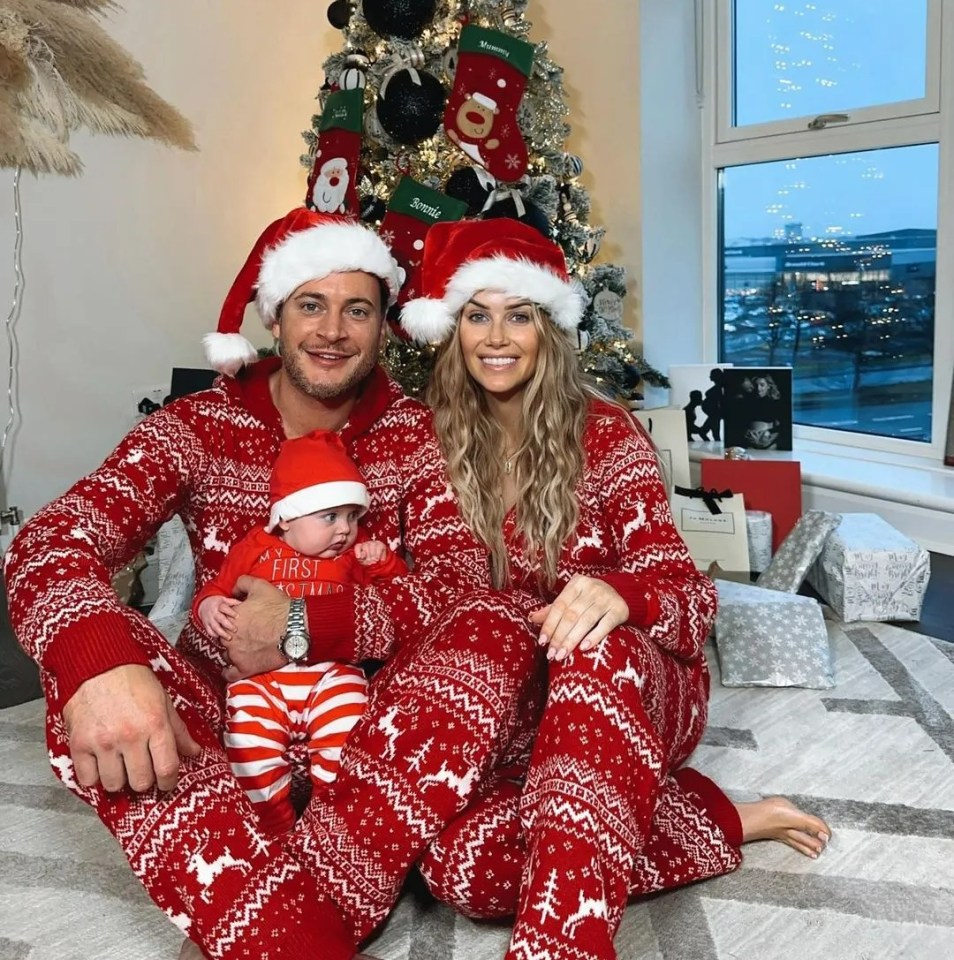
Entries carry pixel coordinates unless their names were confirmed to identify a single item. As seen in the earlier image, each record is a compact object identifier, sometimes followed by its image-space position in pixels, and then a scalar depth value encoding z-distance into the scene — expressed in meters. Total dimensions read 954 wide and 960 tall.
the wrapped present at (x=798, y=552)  2.67
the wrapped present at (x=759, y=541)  2.96
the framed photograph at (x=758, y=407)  3.31
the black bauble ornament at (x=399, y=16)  2.85
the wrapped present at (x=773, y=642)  2.25
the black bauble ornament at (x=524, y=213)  2.90
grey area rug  1.41
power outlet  3.54
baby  1.46
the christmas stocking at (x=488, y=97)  2.86
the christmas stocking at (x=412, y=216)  2.85
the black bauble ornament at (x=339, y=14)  3.12
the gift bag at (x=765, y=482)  3.03
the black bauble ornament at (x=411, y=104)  2.89
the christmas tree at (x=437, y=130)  2.87
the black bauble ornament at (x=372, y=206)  3.04
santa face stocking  2.93
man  1.20
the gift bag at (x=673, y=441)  3.04
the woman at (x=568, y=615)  1.21
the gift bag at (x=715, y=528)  2.85
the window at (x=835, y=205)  3.23
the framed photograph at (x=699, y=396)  3.38
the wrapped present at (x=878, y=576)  2.57
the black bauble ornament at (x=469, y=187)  2.90
